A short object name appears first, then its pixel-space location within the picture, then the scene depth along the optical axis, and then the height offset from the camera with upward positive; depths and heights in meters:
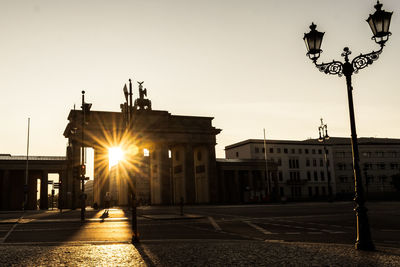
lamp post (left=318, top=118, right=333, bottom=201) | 54.36 +8.37
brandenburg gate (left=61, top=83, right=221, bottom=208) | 61.75 +7.57
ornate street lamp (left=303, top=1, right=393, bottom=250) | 10.02 +3.44
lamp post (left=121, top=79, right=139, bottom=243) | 12.72 +2.66
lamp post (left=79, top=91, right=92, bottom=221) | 26.33 +2.23
